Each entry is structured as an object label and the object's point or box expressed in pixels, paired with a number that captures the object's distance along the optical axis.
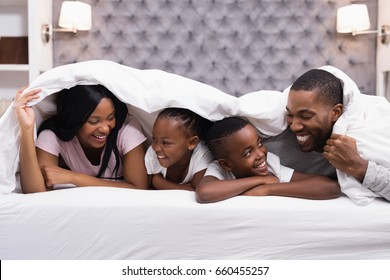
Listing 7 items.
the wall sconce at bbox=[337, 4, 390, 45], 2.86
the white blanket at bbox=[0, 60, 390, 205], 1.14
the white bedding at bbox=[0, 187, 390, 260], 1.02
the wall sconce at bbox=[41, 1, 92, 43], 2.79
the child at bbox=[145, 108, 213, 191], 1.24
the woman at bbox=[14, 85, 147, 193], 1.17
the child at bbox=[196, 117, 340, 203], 1.09
